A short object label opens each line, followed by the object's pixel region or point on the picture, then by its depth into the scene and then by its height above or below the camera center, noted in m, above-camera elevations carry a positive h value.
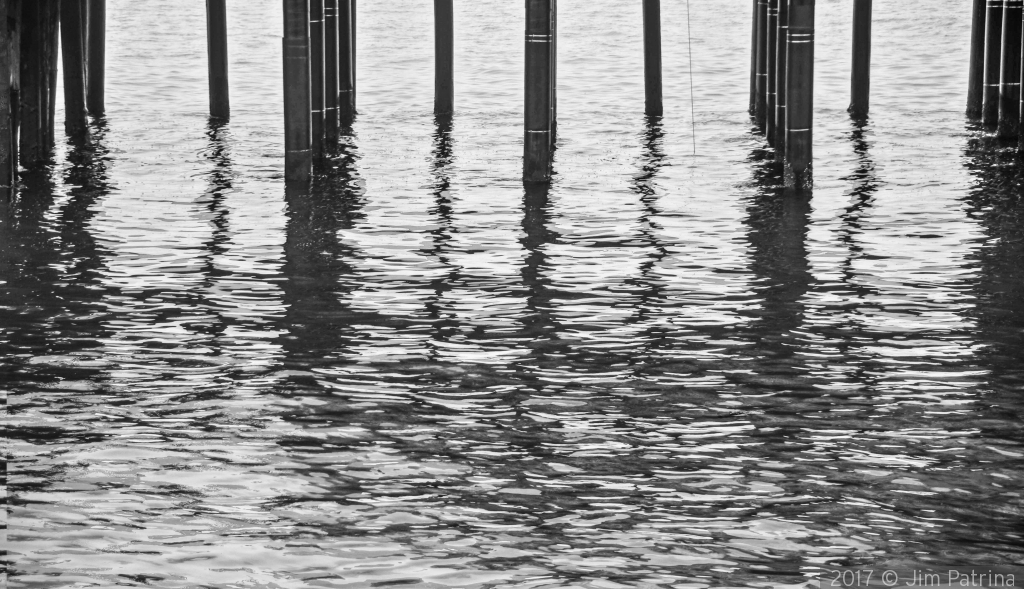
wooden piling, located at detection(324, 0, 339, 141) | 25.42 -0.41
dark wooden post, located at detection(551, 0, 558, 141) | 25.61 -0.68
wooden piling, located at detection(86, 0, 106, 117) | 26.99 +0.03
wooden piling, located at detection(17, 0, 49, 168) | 21.94 -0.57
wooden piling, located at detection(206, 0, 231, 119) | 26.66 -0.20
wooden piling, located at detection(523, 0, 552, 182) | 20.36 -0.67
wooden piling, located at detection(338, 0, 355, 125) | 27.19 -0.34
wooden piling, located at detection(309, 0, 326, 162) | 23.08 -0.58
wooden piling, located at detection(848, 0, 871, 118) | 26.80 -0.35
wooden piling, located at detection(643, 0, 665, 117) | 26.80 -0.24
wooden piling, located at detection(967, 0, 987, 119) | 26.39 -0.42
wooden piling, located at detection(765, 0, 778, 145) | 24.77 -0.50
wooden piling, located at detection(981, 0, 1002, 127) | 24.66 -0.07
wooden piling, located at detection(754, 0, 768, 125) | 26.53 -0.36
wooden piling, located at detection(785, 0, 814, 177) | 19.86 -0.60
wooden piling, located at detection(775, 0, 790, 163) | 23.36 -0.60
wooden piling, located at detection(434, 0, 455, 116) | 27.45 -0.27
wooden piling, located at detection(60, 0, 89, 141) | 25.27 -0.59
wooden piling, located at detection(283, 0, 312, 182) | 20.22 -0.62
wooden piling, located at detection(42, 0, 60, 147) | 22.83 -0.17
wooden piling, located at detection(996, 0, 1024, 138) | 23.80 -0.52
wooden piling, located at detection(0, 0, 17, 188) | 19.89 -0.79
